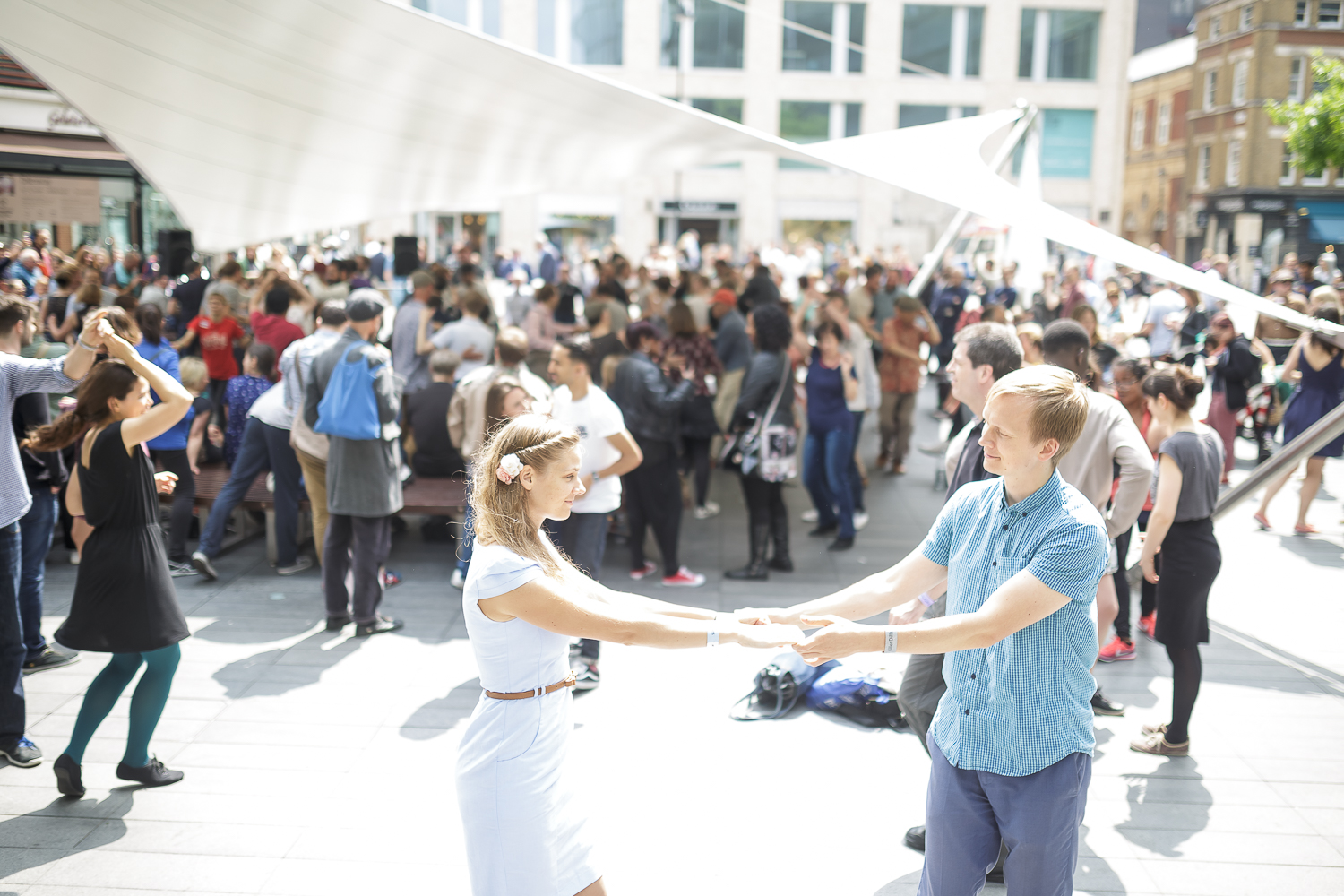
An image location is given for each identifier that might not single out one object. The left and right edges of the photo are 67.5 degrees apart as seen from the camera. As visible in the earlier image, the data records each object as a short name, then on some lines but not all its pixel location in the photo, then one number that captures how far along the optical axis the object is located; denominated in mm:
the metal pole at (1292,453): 5414
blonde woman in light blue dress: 2354
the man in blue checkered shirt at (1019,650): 2283
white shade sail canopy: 5461
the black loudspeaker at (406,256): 16406
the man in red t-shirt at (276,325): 8117
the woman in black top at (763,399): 6805
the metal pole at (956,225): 11742
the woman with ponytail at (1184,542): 4258
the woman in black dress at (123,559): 3752
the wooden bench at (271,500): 6980
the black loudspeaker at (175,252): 13383
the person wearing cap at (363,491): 5719
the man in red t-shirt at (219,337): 8641
